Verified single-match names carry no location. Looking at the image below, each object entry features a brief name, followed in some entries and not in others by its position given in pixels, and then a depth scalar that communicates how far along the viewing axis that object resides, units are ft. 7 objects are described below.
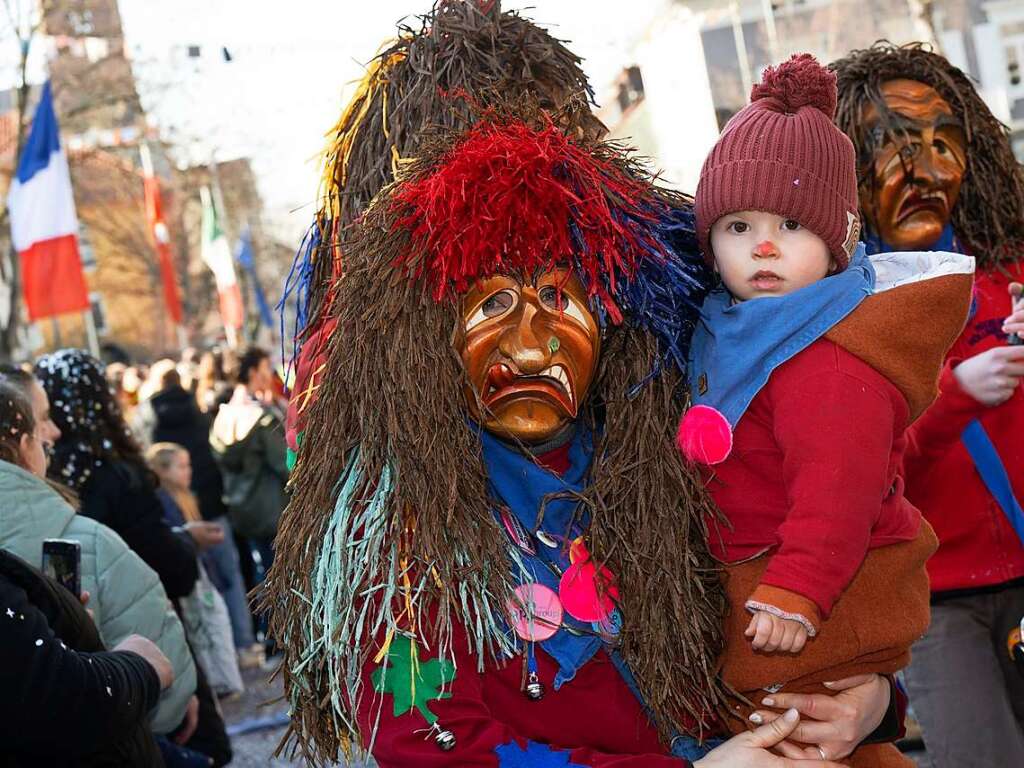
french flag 26.81
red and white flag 57.31
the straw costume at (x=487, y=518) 6.50
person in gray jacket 10.72
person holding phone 7.90
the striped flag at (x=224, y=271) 52.60
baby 6.66
